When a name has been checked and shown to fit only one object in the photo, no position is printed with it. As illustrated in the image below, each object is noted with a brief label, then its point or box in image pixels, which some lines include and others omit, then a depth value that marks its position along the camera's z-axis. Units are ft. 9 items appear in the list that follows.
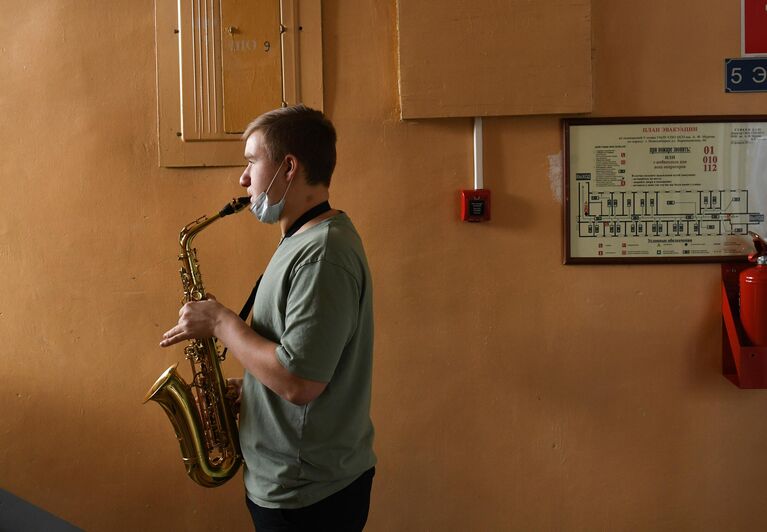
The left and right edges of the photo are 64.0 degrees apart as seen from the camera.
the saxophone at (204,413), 5.49
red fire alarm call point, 6.57
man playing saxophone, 4.16
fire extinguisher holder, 6.18
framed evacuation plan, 6.65
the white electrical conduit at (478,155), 6.63
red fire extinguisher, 6.18
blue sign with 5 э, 6.64
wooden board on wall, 6.52
